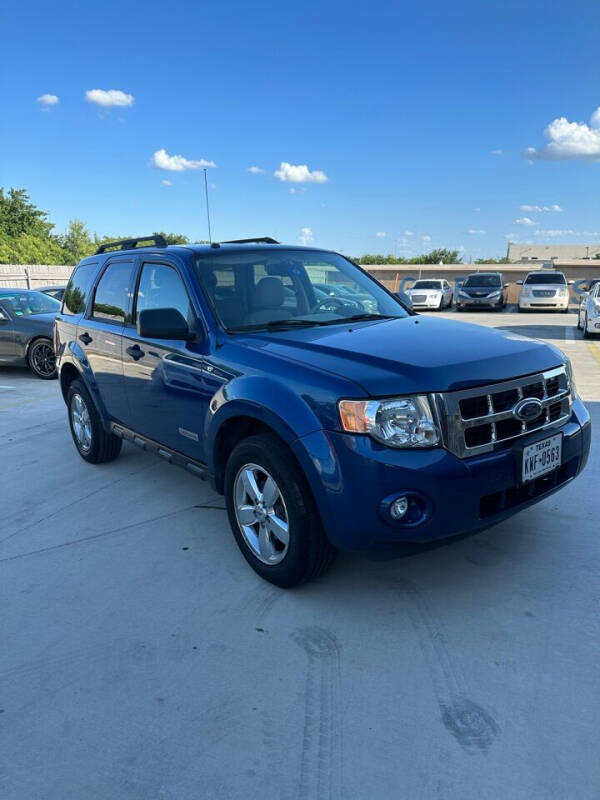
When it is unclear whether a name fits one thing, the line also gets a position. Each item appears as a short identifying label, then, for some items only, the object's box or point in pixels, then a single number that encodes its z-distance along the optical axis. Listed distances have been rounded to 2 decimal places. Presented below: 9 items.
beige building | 68.50
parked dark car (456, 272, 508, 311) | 22.92
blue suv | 2.52
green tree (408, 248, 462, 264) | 59.07
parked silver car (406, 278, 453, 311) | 24.06
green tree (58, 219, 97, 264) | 69.06
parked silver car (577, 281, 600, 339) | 13.23
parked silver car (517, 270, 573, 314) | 21.36
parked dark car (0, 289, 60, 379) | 9.93
